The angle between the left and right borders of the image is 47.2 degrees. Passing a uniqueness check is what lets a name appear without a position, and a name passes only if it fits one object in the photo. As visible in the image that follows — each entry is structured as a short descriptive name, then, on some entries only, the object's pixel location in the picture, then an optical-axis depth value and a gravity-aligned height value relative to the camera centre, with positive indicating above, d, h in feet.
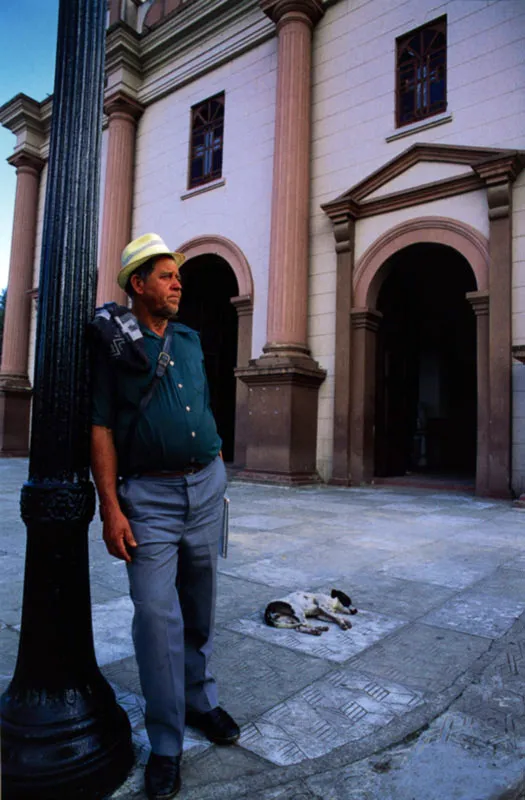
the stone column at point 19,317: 55.57 +11.62
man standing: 6.06 -0.55
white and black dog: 9.92 -2.86
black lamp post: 5.68 -0.89
